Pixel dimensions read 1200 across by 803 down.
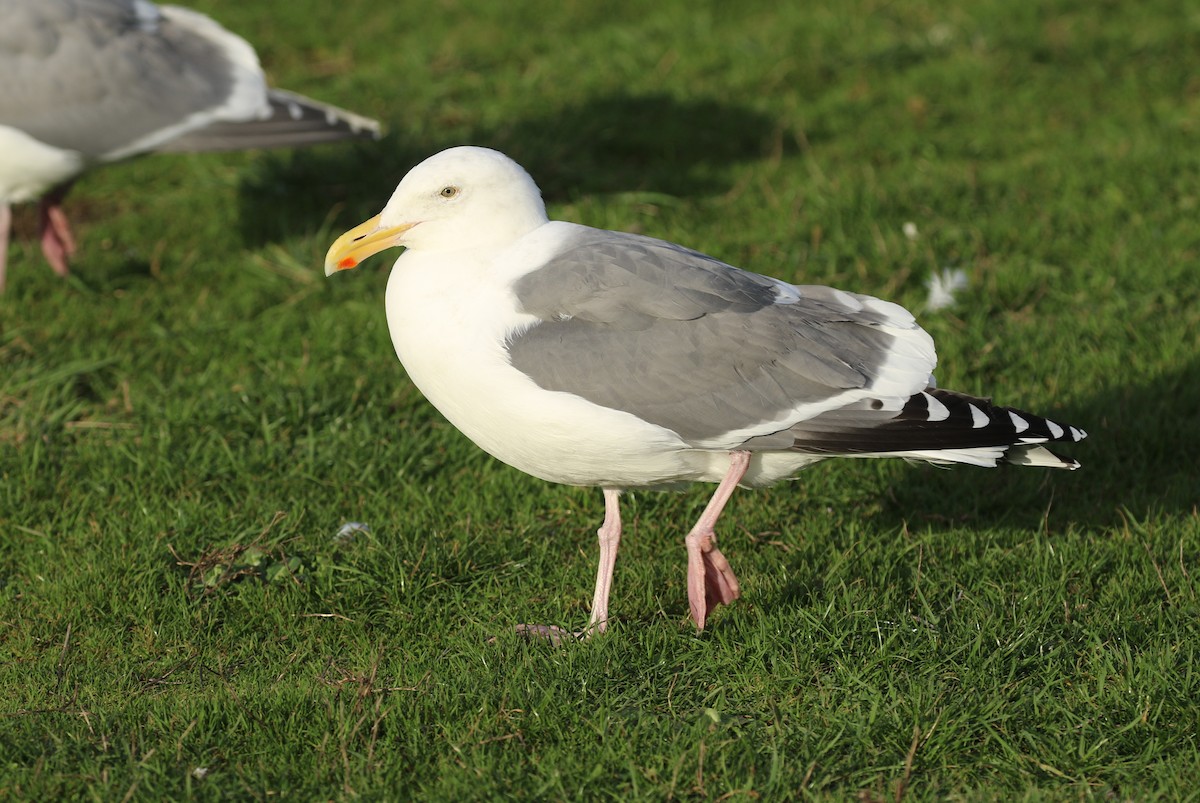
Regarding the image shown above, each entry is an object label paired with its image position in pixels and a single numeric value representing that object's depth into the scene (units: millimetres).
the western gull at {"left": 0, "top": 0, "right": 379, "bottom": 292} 14383
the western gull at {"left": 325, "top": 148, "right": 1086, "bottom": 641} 8680
